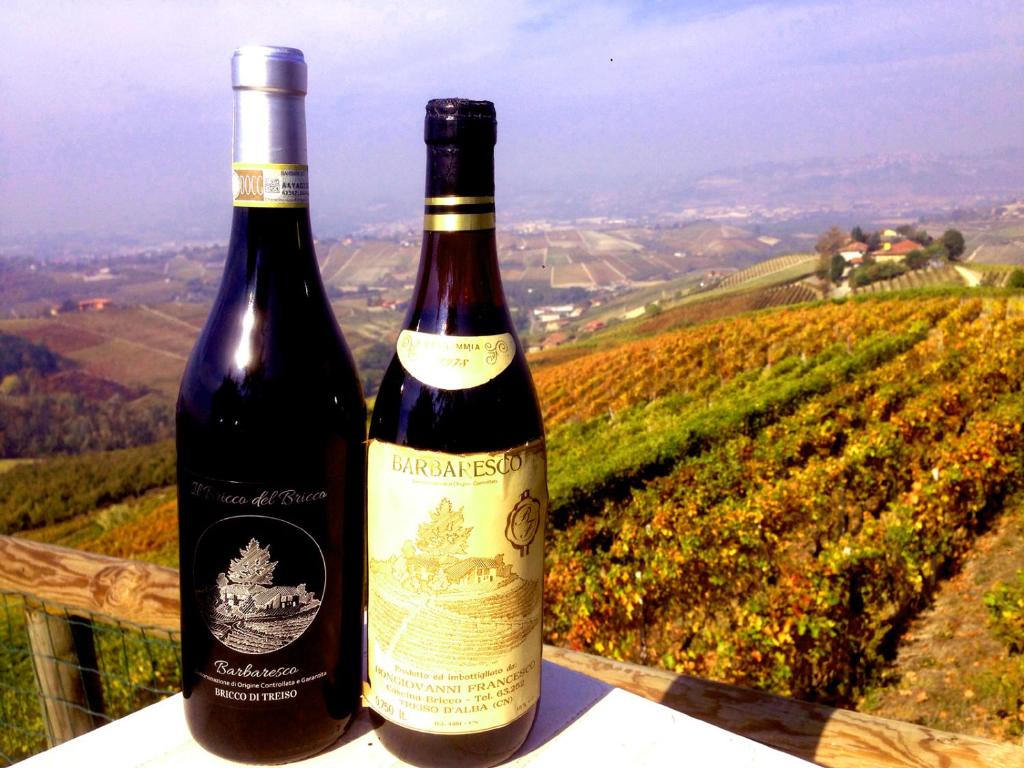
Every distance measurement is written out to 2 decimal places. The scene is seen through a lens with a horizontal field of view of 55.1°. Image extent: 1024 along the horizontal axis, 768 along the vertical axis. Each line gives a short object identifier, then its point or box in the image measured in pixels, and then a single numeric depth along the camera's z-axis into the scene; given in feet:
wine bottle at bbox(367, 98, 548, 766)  1.31
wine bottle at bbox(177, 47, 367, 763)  1.33
